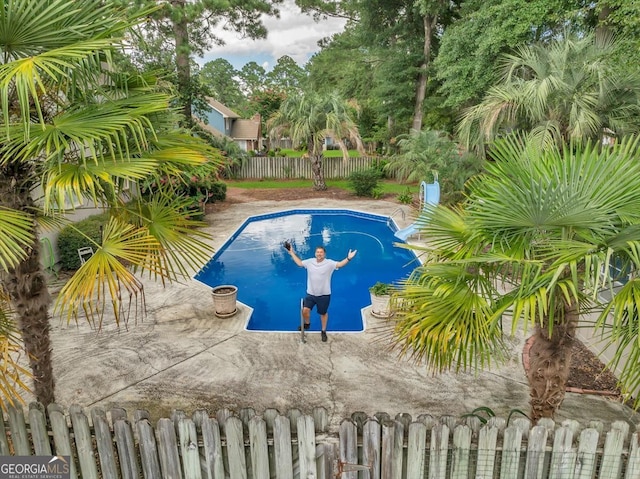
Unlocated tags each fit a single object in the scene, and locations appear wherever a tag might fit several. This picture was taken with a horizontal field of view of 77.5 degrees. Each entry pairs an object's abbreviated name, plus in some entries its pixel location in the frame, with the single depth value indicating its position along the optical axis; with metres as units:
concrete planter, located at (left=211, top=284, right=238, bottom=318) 6.95
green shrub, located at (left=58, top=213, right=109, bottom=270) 8.79
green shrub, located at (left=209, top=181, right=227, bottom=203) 16.89
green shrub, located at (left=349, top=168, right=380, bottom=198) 18.45
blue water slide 12.77
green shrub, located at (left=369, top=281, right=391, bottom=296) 8.14
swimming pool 8.31
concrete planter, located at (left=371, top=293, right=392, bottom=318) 7.19
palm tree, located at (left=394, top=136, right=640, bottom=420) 2.69
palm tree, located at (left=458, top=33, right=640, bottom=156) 7.44
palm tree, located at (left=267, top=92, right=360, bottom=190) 17.88
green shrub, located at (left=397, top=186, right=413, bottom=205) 16.97
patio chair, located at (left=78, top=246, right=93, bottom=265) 8.72
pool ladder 14.80
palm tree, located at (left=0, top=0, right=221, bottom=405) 2.62
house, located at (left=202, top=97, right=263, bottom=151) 33.56
